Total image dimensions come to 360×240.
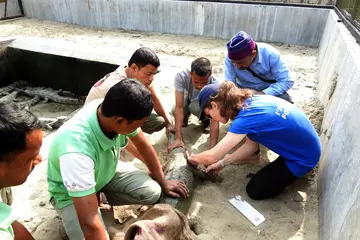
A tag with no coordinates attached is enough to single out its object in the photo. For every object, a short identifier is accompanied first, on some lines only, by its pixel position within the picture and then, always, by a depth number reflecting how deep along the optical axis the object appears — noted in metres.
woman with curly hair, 2.45
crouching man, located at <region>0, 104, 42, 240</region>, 1.28
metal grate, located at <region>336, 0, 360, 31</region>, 4.04
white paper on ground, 2.48
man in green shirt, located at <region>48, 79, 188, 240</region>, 1.68
